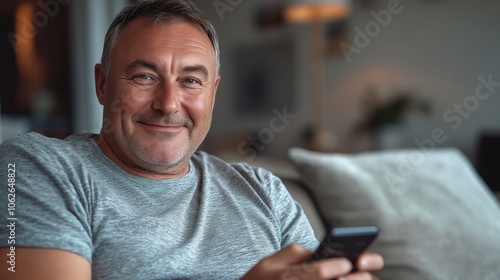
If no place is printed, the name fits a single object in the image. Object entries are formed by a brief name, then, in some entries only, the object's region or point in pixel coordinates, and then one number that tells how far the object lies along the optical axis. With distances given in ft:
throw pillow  4.43
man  2.30
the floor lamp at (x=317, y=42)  12.31
